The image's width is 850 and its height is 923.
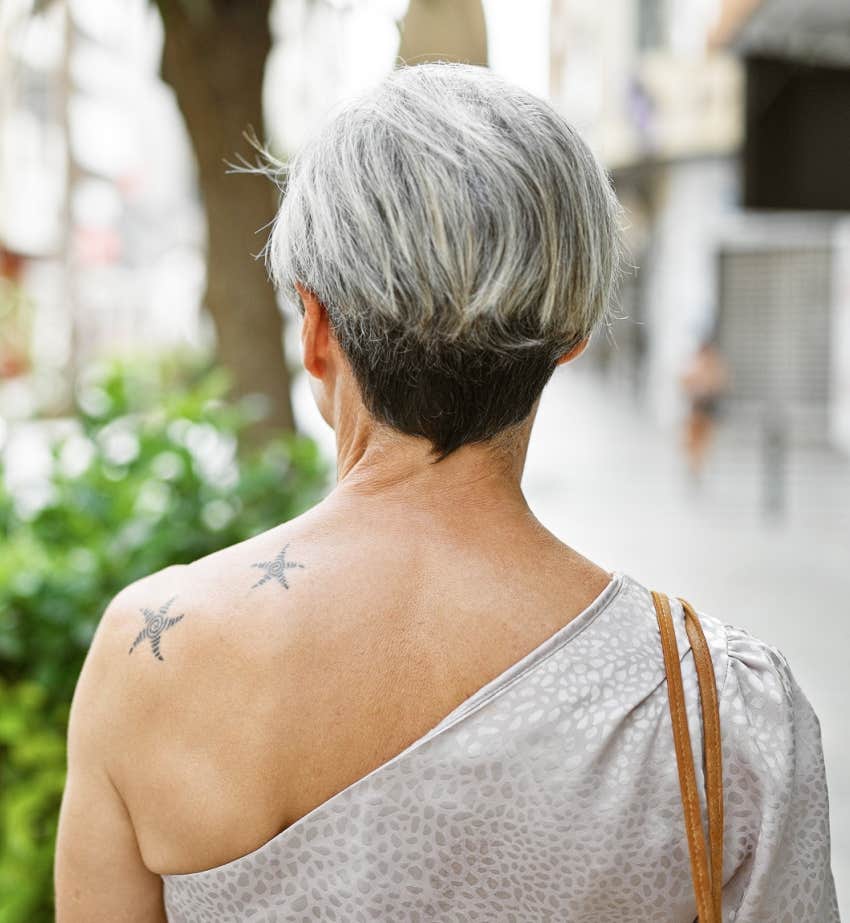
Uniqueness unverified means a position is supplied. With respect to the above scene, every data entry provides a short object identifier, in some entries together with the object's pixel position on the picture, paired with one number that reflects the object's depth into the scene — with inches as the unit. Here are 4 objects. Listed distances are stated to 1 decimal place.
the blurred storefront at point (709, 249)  759.7
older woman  47.6
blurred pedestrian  542.0
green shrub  112.8
